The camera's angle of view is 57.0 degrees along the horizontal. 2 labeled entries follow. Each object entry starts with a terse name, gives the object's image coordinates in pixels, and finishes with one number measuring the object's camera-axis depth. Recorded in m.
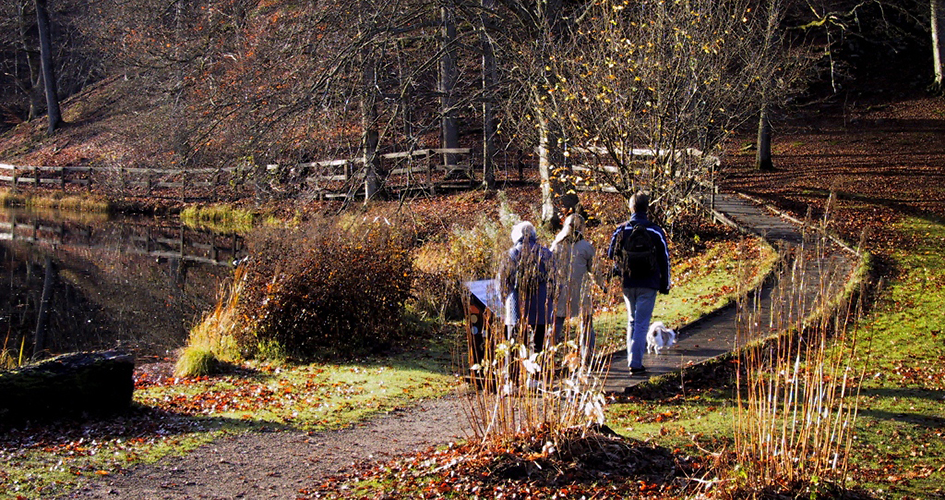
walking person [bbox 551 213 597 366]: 8.16
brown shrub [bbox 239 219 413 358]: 11.52
